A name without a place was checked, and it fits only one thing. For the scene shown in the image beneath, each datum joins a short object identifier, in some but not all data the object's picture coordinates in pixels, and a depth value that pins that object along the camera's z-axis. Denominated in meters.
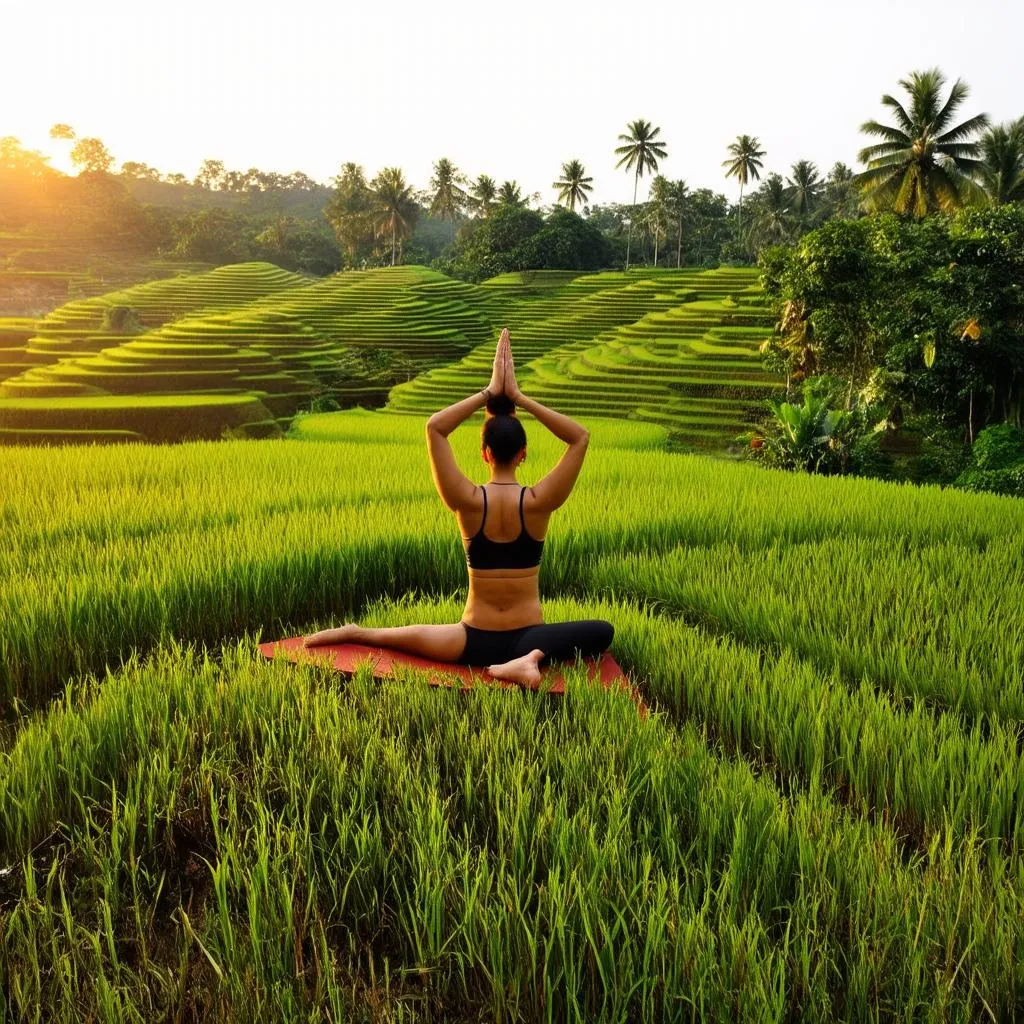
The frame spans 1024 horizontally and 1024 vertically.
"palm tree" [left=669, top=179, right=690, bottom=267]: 47.03
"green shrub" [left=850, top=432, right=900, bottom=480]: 11.26
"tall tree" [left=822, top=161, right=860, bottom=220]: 41.41
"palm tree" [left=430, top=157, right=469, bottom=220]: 55.72
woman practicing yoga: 2.52
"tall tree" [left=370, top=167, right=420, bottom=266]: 47.78
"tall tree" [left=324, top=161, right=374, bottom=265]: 49.88
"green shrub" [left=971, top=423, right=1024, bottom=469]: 10.87
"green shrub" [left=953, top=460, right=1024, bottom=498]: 10.10
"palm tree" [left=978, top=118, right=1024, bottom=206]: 21.83
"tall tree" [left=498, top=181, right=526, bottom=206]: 55.50
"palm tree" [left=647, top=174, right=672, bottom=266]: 46.97
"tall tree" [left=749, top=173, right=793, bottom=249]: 42.56
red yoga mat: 2.42
